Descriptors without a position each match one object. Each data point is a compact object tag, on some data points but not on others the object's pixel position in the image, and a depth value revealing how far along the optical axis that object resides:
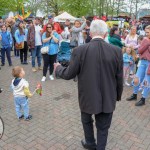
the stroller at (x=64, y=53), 5.75
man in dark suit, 2.15
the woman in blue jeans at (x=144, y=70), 3.82
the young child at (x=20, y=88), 3.21
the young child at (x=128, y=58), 5.17
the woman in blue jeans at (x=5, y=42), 6.70
